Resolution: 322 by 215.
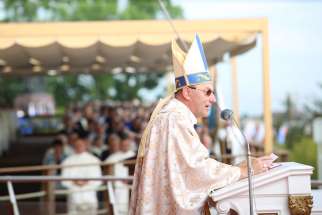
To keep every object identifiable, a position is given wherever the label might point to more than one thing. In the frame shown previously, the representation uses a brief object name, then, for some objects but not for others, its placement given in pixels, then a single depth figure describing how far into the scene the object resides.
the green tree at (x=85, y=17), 57.44
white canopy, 14.14
